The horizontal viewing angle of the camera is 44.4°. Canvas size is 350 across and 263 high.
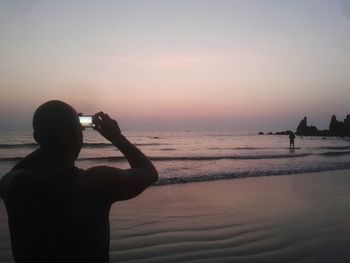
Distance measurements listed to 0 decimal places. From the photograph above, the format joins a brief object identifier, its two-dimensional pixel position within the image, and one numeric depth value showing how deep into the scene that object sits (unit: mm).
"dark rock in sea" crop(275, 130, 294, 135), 127162
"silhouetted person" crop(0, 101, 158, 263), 1653
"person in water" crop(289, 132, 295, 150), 42719
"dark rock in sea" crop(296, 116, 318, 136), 108812
